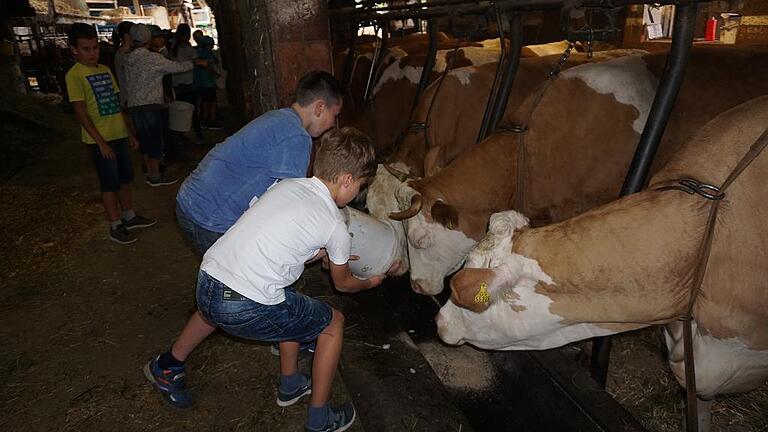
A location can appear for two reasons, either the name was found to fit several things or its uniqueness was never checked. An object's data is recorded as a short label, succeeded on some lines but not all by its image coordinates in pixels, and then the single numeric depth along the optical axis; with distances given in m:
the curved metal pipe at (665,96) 2.12
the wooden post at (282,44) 3.33
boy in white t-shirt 1.95
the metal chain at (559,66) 2.75
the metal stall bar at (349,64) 6.21
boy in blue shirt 2.37
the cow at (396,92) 5.58
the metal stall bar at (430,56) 4.41
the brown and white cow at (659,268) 1.78
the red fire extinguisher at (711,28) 6.66
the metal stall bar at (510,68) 3.31
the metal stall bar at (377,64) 5.54
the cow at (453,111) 4.43
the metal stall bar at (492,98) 3.60
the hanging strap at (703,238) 1.71
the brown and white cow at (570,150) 3.08
